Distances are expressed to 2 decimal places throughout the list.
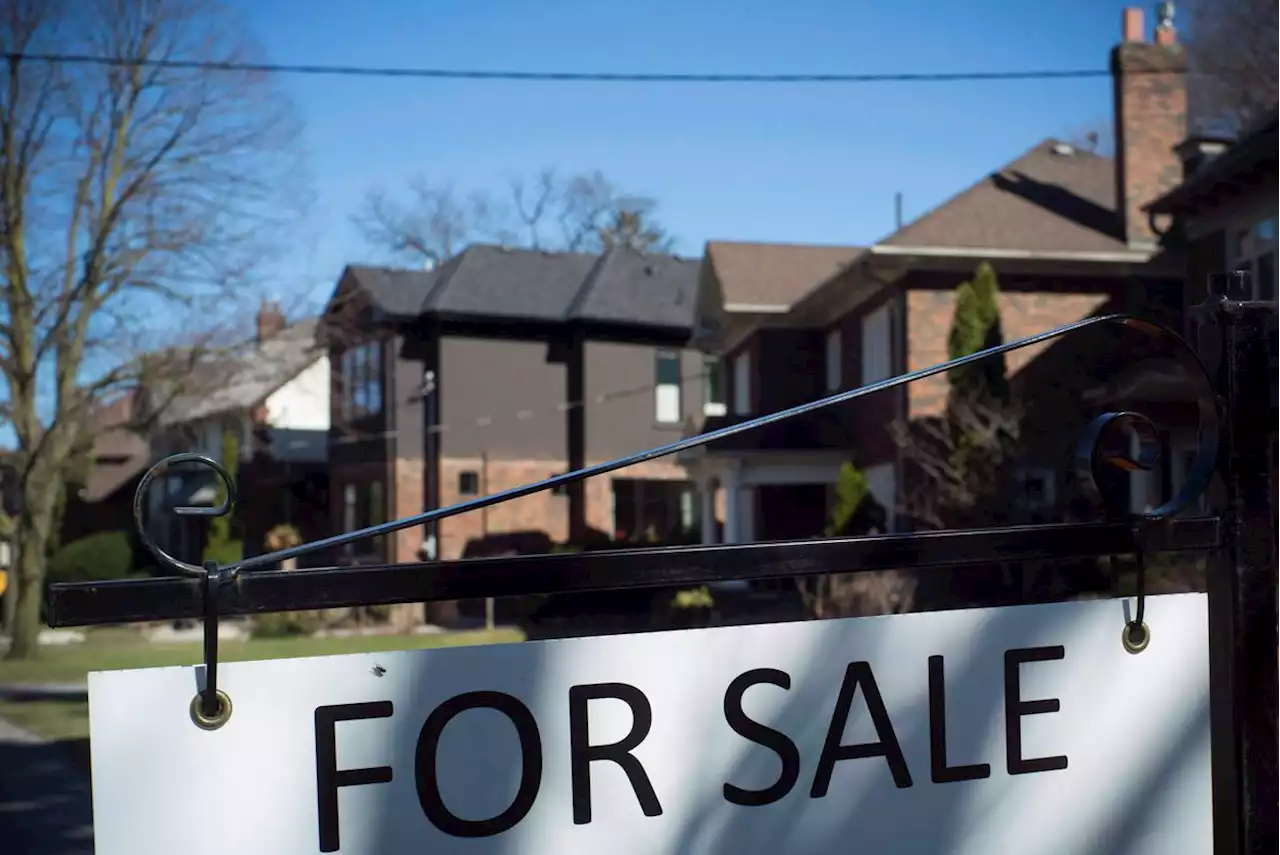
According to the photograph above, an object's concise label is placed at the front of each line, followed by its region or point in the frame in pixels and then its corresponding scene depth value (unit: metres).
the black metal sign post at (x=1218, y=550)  1.87
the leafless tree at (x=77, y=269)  21.70
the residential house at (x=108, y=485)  35.66
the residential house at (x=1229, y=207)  14.70
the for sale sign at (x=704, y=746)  1.59
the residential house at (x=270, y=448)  36.03
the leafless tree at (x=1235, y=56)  20.92
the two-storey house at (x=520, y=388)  29.59
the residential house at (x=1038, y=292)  17.37
